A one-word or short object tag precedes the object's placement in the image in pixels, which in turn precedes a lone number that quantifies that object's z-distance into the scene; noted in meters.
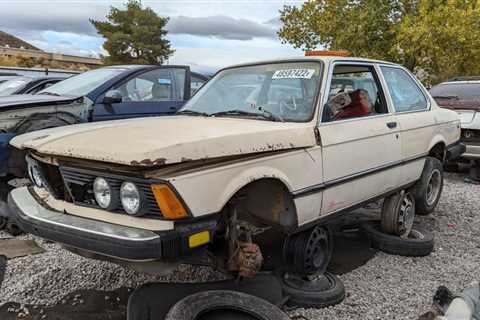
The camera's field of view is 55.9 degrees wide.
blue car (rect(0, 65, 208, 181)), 4.60
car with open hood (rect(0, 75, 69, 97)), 7.61
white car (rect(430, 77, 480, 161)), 7.20
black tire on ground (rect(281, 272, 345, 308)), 3.25
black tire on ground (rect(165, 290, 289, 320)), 2.64
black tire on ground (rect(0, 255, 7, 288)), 3.67
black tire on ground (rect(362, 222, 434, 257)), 4.22
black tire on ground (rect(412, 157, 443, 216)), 4.87
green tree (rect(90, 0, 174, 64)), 40.16
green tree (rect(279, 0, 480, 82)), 15.45
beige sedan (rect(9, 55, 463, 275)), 2.38
